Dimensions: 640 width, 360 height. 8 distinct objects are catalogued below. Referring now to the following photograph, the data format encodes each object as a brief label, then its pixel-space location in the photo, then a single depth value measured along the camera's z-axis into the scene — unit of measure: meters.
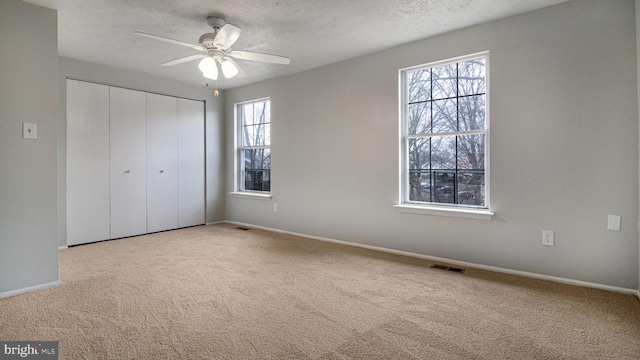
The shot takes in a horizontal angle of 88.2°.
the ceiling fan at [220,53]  2.67
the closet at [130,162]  4.16
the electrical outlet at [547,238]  2.83
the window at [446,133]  3.25
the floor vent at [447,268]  3.13
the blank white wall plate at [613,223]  2.55
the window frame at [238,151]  5.68
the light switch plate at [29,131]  2.65
